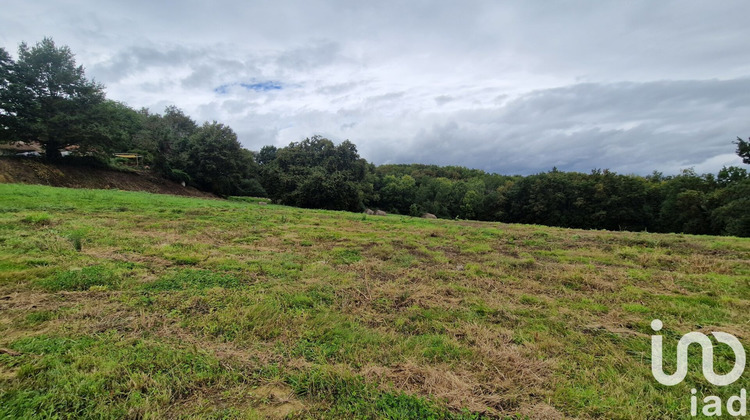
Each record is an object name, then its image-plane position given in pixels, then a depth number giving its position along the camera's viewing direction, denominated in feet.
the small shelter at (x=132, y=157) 124.98
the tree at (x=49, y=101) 75.25
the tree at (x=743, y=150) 110.11
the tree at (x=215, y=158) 118.62
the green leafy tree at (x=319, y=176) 115.44
